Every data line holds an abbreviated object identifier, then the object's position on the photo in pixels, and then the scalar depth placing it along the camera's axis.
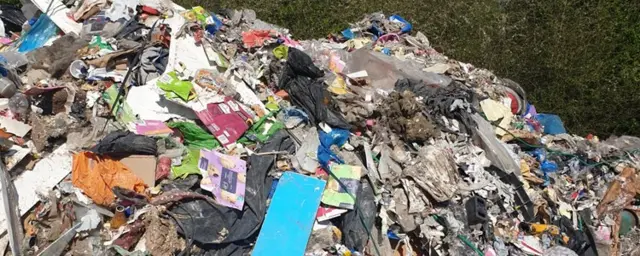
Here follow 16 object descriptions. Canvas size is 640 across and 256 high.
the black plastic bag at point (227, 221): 3.52
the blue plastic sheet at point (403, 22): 6.08
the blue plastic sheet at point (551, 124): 5.56
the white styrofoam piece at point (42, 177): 3.60
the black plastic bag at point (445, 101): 4.53
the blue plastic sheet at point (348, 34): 5.91
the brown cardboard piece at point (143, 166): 3.70
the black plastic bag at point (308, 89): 4.29
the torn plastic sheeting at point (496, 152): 4.38
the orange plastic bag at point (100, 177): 3.58
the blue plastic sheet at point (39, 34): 4.85
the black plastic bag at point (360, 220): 3.73
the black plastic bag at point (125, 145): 3.67
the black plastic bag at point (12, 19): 5.29
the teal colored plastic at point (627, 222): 4.88
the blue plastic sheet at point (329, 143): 4.01
